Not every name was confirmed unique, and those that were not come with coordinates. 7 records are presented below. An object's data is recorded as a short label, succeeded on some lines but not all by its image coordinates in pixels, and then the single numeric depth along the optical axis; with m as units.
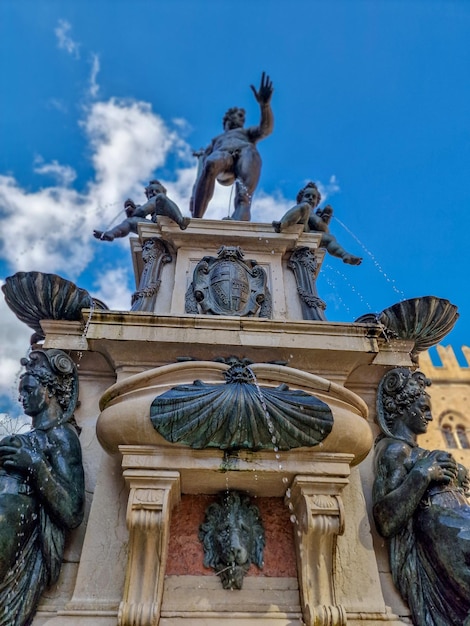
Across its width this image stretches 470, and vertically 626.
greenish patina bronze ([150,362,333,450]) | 3.16
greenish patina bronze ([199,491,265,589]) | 3.14
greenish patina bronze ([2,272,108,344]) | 4.09
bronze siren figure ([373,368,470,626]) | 3.00
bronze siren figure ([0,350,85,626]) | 2.88
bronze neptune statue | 7.52
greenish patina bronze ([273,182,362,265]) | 5.62
